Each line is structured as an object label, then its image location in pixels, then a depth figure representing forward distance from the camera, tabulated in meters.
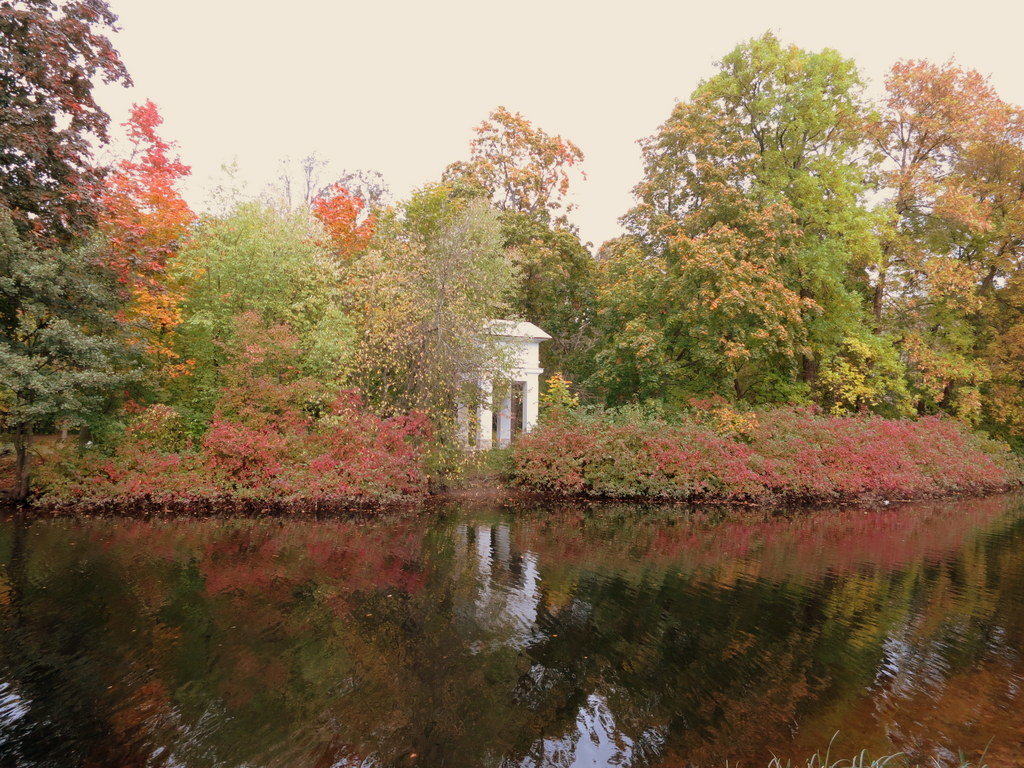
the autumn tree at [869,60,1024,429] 19.28
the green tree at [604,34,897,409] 16.73
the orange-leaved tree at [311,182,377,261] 21.41
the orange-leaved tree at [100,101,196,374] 11.71
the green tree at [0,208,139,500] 9.95
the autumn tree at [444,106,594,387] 23.56
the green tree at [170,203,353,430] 13.26
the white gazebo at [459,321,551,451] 14.27
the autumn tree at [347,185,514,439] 12.91
